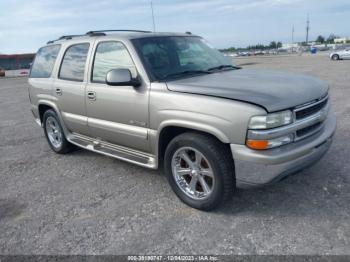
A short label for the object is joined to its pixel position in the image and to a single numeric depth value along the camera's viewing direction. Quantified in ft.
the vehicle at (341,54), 96.94
